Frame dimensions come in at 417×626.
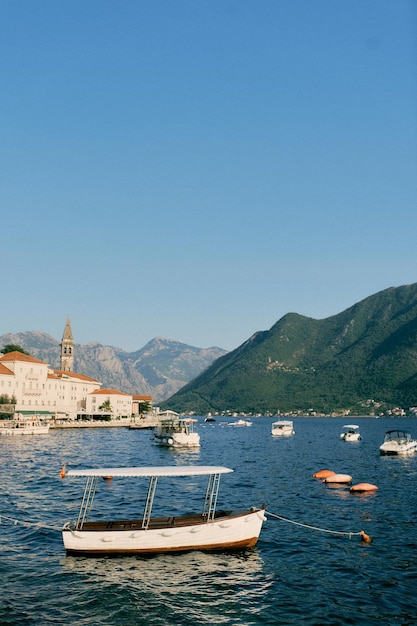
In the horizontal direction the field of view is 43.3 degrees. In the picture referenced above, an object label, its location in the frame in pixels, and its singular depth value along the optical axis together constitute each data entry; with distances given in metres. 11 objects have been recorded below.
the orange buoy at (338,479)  56.44
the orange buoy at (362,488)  51.00
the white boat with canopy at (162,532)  28.33
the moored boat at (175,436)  102.69
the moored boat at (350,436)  128.88
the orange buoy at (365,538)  32.78
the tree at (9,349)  189.50
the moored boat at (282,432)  151.25
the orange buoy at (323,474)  60.20
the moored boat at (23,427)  123.94
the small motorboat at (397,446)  89.50
